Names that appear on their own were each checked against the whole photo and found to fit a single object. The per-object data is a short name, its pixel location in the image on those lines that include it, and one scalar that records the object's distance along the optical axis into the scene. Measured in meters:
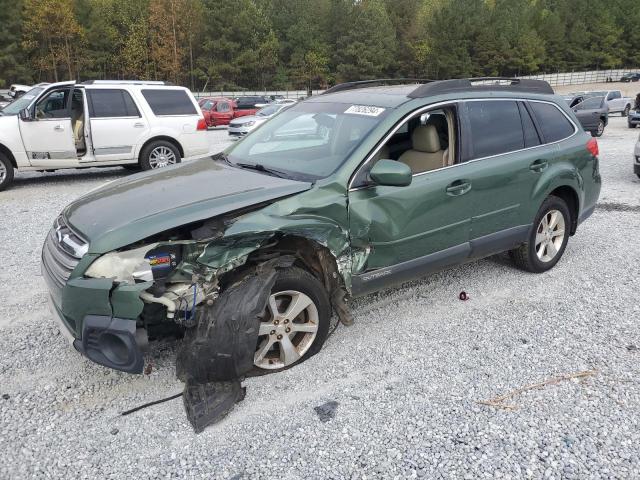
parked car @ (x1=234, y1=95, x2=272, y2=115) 28.42
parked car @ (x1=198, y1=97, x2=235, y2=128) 26.22
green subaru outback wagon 2.98
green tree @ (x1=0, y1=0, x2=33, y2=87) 47.62
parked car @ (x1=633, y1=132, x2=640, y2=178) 9.64
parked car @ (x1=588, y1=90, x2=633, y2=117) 28.42
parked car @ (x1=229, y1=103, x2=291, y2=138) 19.55
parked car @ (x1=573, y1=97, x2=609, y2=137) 19.22
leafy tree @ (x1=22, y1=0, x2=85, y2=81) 48.03
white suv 9.35
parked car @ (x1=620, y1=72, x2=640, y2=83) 65.69
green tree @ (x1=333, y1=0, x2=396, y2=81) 64.81
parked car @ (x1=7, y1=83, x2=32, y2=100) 16.36
